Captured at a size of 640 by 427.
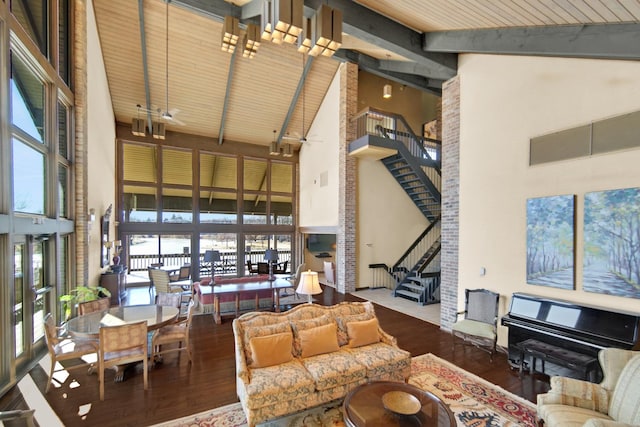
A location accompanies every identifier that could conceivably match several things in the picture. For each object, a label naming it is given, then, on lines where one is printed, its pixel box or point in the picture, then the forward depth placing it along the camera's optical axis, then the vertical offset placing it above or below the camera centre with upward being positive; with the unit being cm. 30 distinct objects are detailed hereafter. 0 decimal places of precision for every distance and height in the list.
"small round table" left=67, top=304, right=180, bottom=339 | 358 -153
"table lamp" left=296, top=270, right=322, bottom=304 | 425 -112
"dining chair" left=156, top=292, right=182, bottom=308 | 469 -150
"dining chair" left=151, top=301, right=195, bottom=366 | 403 -182
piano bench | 335 -183
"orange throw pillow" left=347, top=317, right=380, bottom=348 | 373 -163
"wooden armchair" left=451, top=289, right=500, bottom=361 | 451 -186
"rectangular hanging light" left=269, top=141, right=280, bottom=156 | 967 +213
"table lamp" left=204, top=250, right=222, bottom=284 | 756 -123
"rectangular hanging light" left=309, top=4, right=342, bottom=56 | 464 +303
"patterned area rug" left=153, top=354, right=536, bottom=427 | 296 -222
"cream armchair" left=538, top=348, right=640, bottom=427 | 233 -164
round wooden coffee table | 231 -172
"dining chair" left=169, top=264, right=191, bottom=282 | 866 -193
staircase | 799 +96
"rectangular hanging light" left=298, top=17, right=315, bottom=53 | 498 +318
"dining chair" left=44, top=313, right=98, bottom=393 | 342 -176
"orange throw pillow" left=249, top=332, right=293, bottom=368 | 318 -159
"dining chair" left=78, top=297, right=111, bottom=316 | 434 -152
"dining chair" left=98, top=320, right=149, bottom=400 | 332 -163
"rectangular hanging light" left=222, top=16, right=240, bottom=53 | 613 +393
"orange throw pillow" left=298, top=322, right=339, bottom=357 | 346 -161
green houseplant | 493 -157
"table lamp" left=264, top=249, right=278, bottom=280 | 848 -135
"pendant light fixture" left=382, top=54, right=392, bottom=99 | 882 +372
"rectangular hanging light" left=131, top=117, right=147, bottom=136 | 785 +232
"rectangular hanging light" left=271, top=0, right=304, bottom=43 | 430 +295
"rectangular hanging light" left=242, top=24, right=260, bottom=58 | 636 +389
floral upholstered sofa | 285 -175
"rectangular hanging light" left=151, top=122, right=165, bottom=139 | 812 +232
